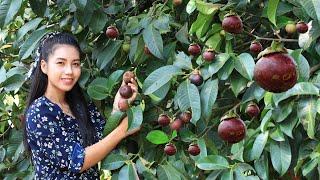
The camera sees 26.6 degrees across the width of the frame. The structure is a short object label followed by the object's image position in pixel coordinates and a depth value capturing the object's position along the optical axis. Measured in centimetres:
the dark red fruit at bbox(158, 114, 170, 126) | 247
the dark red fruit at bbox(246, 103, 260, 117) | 235
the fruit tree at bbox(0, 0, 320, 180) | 226
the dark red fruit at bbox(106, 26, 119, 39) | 268
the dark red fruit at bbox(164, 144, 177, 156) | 247
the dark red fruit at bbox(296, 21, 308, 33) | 232
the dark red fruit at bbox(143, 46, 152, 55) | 261
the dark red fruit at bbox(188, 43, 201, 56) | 248
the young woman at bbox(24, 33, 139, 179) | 263
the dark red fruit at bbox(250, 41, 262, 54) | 236
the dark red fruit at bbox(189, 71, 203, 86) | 238
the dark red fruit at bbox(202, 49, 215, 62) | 235
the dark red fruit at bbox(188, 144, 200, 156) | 239
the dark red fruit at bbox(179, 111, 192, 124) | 242
